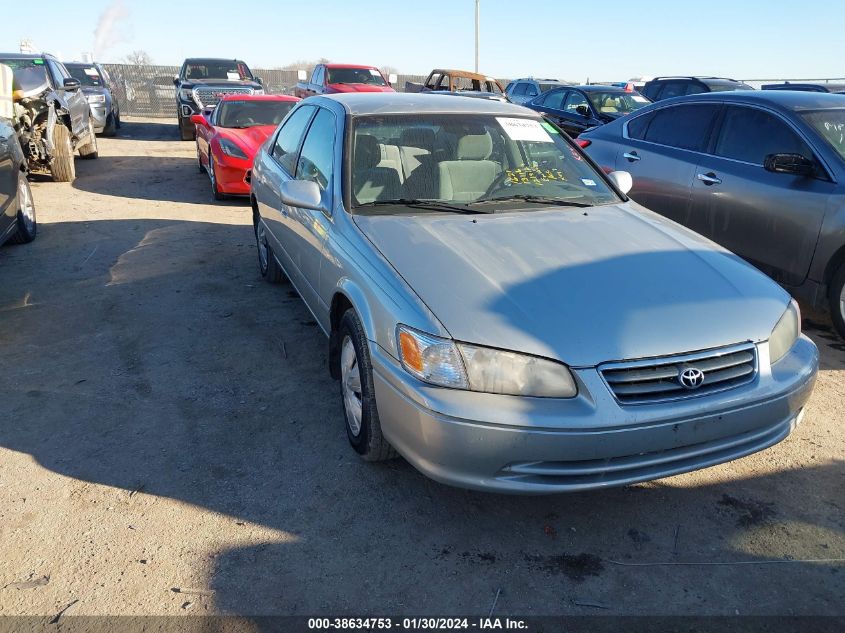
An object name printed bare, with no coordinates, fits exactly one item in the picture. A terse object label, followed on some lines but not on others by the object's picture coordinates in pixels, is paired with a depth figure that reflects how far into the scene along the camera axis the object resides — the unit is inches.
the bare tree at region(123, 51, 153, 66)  2234.3
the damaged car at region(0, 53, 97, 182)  390.6
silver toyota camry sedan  98.4
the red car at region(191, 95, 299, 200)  358.9
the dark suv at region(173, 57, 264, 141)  592.4
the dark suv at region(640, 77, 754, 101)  569.6
